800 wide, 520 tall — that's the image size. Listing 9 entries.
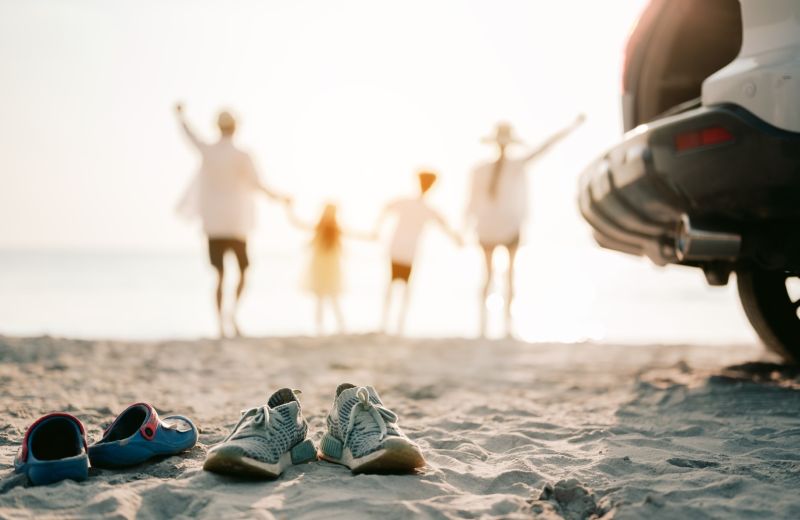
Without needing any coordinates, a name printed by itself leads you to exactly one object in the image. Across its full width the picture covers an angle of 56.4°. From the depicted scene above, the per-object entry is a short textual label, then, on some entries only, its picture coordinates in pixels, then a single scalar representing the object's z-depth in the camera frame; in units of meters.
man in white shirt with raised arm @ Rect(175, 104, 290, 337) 7.05
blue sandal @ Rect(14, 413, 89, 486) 2.36
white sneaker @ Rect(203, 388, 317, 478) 2.42
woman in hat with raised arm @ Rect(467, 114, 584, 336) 7.53
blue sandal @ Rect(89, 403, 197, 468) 2.58
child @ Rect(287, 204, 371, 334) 8.86
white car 2.91
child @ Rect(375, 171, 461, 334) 7.99
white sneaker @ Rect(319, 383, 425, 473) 2.49
